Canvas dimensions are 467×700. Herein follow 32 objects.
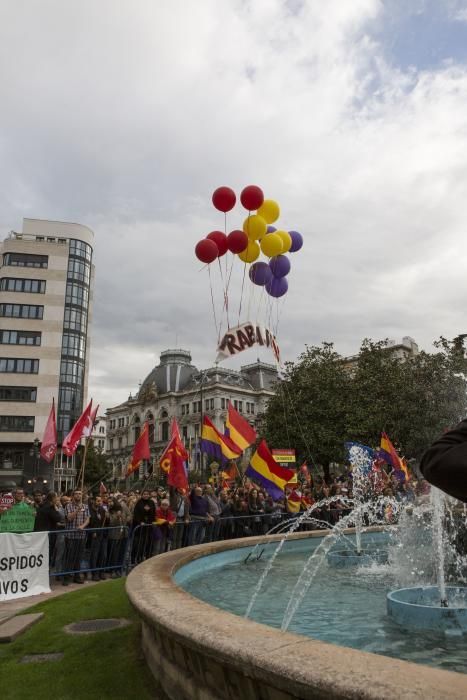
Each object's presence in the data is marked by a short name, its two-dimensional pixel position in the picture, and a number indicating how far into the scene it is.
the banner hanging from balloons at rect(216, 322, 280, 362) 15.83
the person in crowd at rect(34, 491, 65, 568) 11.31
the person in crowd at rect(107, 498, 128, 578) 11.72
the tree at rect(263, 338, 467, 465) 38.16
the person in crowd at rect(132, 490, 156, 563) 12.13
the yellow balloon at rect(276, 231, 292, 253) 16.34
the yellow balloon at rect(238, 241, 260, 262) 16.11
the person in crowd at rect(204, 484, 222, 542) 14.18
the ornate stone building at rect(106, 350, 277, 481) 101.88
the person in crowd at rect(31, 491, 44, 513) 14.10
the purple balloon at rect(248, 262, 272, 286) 17.25
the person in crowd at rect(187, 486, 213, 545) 13.44
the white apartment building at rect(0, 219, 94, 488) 51.84
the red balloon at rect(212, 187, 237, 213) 15.65
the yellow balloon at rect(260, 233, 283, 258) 15.89
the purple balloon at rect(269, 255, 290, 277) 16.75
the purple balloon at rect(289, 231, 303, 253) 17.48
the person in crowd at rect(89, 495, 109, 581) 11.44
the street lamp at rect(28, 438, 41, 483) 45.44
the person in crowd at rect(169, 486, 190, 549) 13.08
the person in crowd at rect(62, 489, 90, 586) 11.00
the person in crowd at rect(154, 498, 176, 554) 12.38
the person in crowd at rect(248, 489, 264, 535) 15.67
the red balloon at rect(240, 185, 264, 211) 15.39
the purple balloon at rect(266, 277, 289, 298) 17.41
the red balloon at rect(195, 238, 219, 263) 15.38
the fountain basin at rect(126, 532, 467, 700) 2.40
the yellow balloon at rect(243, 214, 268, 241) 15.56
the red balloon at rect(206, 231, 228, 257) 15.98
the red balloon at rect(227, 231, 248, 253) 15.63
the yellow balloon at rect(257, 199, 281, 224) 16.41
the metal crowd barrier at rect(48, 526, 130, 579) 10.79
